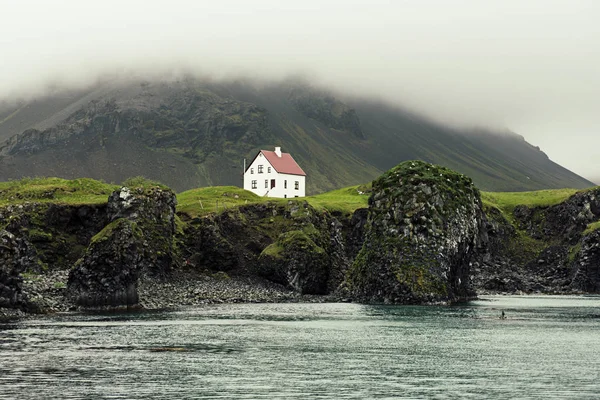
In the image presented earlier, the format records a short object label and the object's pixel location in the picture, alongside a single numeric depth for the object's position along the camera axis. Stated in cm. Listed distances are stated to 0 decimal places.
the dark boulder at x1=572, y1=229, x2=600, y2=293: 15338
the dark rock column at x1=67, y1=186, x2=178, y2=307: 9494
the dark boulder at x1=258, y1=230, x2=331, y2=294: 12750
